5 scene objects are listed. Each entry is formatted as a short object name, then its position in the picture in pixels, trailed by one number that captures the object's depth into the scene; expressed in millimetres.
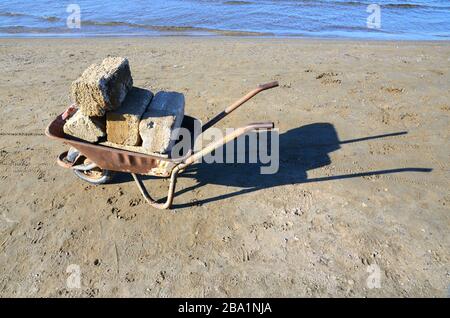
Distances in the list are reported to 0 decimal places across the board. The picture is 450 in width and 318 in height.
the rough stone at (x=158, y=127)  3377
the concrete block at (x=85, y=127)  3414
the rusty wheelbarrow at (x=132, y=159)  3305
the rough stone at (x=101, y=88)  3070
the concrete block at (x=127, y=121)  3348
